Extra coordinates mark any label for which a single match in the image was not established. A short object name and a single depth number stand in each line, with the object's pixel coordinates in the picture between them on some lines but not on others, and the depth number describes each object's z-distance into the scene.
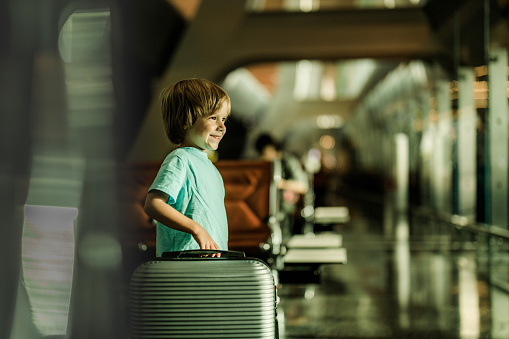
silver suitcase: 2.21
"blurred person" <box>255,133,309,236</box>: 8.57
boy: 2.36
